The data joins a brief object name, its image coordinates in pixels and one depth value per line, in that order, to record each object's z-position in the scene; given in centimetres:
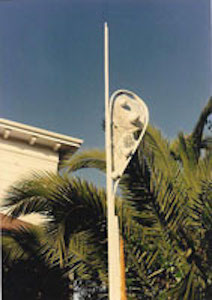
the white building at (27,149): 779
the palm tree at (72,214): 506
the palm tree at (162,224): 529
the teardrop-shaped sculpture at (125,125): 401
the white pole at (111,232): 351
